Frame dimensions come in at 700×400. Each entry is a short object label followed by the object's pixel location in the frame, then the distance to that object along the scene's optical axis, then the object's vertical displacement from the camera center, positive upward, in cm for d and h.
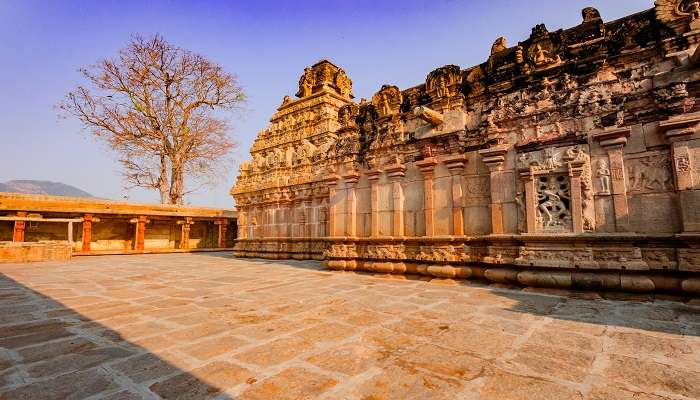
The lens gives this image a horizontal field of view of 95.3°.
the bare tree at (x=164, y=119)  2236 +829
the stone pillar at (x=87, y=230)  1827 +23
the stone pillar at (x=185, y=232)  2228 +7
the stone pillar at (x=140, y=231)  2022 +16
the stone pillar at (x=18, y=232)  1614 +14
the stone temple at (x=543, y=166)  513 +132
